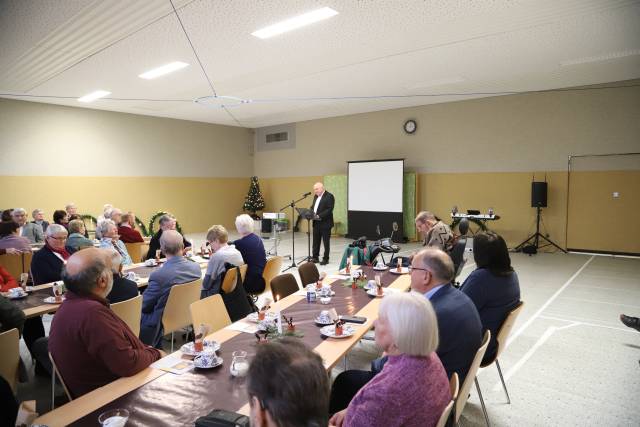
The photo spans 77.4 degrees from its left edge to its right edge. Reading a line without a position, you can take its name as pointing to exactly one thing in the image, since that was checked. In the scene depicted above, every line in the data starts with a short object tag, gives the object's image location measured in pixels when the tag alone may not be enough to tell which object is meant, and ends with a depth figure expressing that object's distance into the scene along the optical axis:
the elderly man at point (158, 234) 5.62
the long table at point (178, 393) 1.62
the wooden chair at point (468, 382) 2.00
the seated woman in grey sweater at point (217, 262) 3.94
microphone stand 7.37
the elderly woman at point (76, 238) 4.38
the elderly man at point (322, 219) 8.15
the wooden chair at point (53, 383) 2.01
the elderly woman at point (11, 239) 5.04
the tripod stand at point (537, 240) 9.27
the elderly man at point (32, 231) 7.86
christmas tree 14.07
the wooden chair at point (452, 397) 1.53
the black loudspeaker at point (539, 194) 8.95
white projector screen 11.06
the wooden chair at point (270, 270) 4.76
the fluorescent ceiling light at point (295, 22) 4.87
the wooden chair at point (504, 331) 2.69
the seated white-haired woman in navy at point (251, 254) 4.52
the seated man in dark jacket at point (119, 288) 3.21
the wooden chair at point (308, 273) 4.17
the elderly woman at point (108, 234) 4.79
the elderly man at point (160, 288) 3.43
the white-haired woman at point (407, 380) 1.47
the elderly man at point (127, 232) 6.04
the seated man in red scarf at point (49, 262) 4.06
